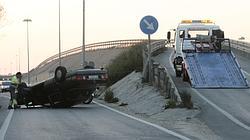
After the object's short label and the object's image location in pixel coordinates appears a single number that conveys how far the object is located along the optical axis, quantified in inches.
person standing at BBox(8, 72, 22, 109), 1013.2
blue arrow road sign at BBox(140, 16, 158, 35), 913.5
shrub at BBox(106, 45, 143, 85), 1407.6
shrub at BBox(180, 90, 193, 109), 736.8
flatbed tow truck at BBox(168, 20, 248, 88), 912.3
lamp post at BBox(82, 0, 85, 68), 1765.5
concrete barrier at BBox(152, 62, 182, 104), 810.7
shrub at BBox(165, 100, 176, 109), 764.1
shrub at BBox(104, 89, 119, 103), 1127.9
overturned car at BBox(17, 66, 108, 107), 936.9
